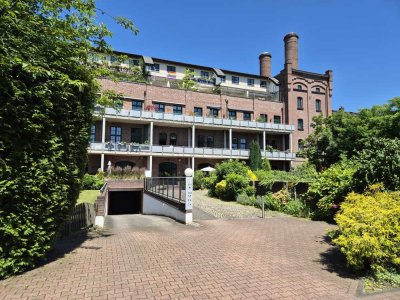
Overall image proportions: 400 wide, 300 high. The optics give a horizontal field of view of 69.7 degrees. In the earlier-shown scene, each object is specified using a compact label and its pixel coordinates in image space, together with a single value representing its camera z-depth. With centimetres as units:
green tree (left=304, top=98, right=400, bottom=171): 2083
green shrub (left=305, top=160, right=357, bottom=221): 1129
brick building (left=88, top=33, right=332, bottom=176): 2949
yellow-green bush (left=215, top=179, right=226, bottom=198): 1868
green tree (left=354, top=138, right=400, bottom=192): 836
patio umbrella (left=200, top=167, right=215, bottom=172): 2719
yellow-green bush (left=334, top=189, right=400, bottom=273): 531
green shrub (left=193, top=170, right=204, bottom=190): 2611
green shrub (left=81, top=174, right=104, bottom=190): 2170
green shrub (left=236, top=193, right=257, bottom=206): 1603
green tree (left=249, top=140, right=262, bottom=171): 3116
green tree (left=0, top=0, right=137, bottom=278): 476
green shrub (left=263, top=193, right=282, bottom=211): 1462
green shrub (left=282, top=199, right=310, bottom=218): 1290
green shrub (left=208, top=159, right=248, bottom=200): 1958
